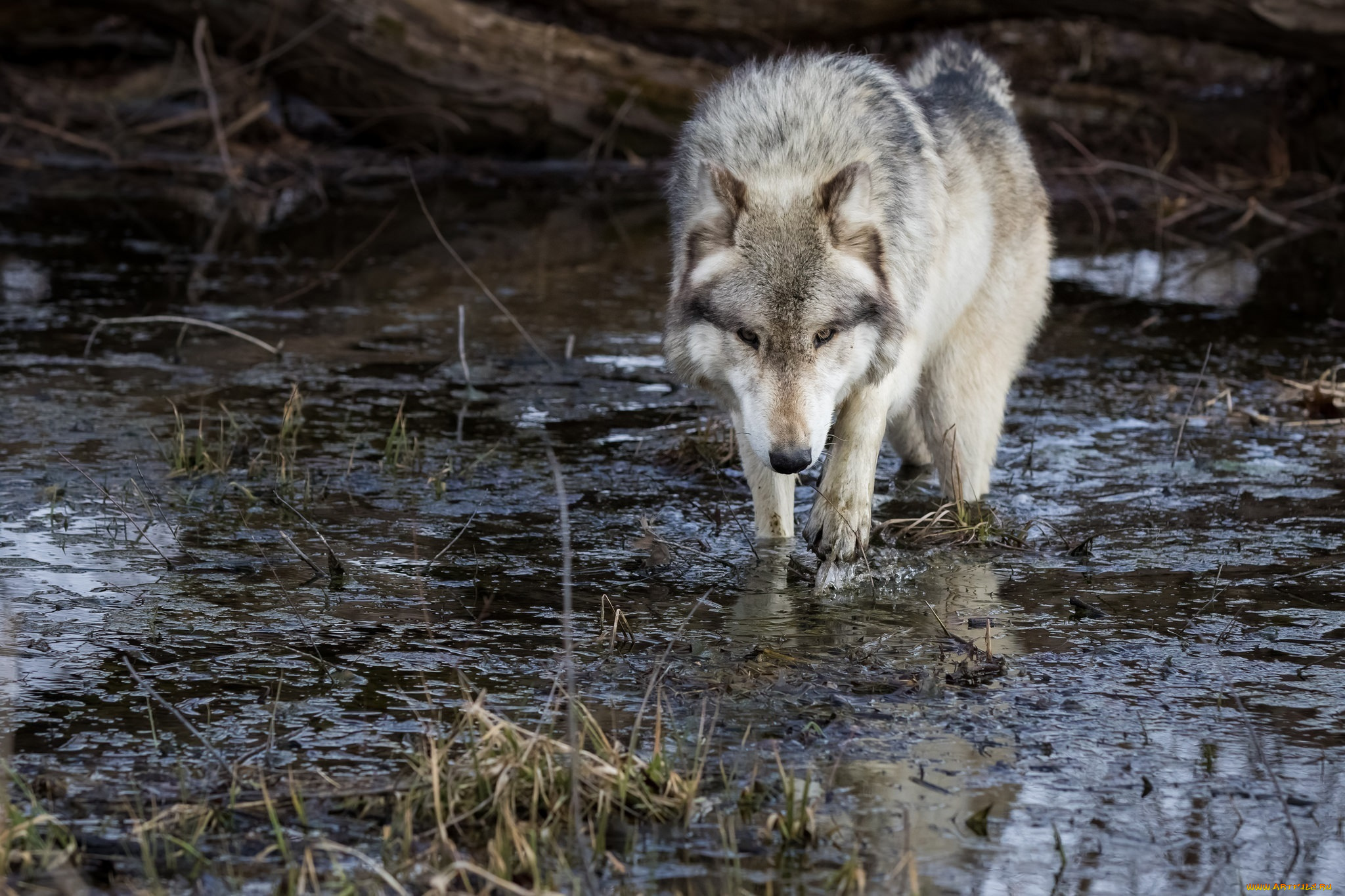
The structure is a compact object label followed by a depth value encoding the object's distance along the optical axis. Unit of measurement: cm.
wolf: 912
